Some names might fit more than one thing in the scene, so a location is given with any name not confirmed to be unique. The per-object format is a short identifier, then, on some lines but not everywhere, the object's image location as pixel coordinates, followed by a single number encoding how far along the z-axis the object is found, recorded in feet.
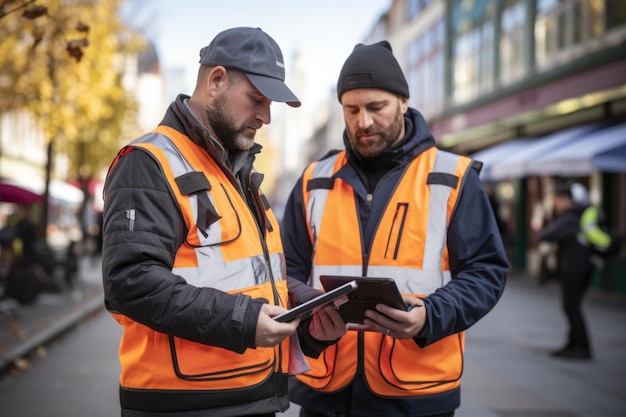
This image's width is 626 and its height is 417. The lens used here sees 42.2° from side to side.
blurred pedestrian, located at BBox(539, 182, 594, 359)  30.63
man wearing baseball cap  7.36
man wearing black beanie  9.75
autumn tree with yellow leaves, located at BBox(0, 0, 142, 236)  48.60
